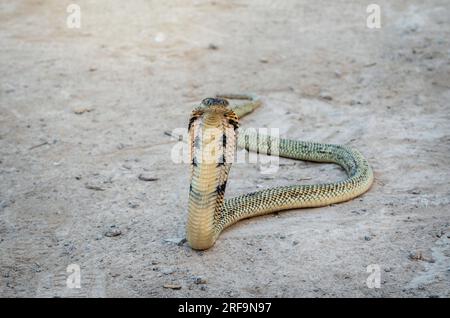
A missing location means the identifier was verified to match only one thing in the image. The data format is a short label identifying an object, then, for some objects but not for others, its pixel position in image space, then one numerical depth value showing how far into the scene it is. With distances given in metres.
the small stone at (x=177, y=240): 5.04
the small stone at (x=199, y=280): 4.50
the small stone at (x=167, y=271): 4.63
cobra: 4.39
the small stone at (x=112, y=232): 5.24
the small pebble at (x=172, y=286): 4.44
